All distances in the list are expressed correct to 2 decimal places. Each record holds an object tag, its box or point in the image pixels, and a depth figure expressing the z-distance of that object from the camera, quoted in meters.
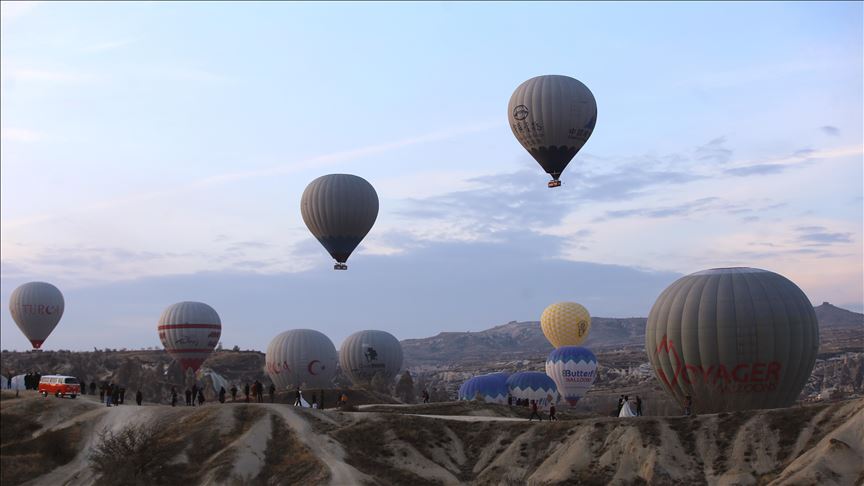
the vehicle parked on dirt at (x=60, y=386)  84.75
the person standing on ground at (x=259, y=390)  78.06
